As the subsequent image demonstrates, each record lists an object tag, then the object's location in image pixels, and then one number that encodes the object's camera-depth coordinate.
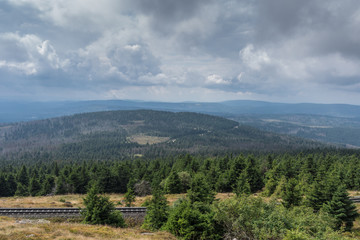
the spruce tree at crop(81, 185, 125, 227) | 31.91
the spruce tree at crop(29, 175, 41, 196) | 83.31
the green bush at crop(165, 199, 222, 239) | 24.55
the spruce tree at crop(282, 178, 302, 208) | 40.75
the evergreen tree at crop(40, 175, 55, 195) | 82.75
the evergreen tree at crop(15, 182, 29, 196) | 84.38
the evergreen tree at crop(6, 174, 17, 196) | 88.00
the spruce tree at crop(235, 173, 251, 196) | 58.22
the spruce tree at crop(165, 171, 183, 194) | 67.50
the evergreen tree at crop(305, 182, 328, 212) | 40.59
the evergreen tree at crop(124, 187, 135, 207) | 51.62
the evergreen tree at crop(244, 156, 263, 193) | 71.81
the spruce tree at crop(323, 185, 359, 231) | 35.22
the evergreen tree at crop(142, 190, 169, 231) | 31.42
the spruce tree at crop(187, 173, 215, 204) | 35.24
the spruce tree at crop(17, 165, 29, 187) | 90.99
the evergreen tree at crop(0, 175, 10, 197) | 86.56
